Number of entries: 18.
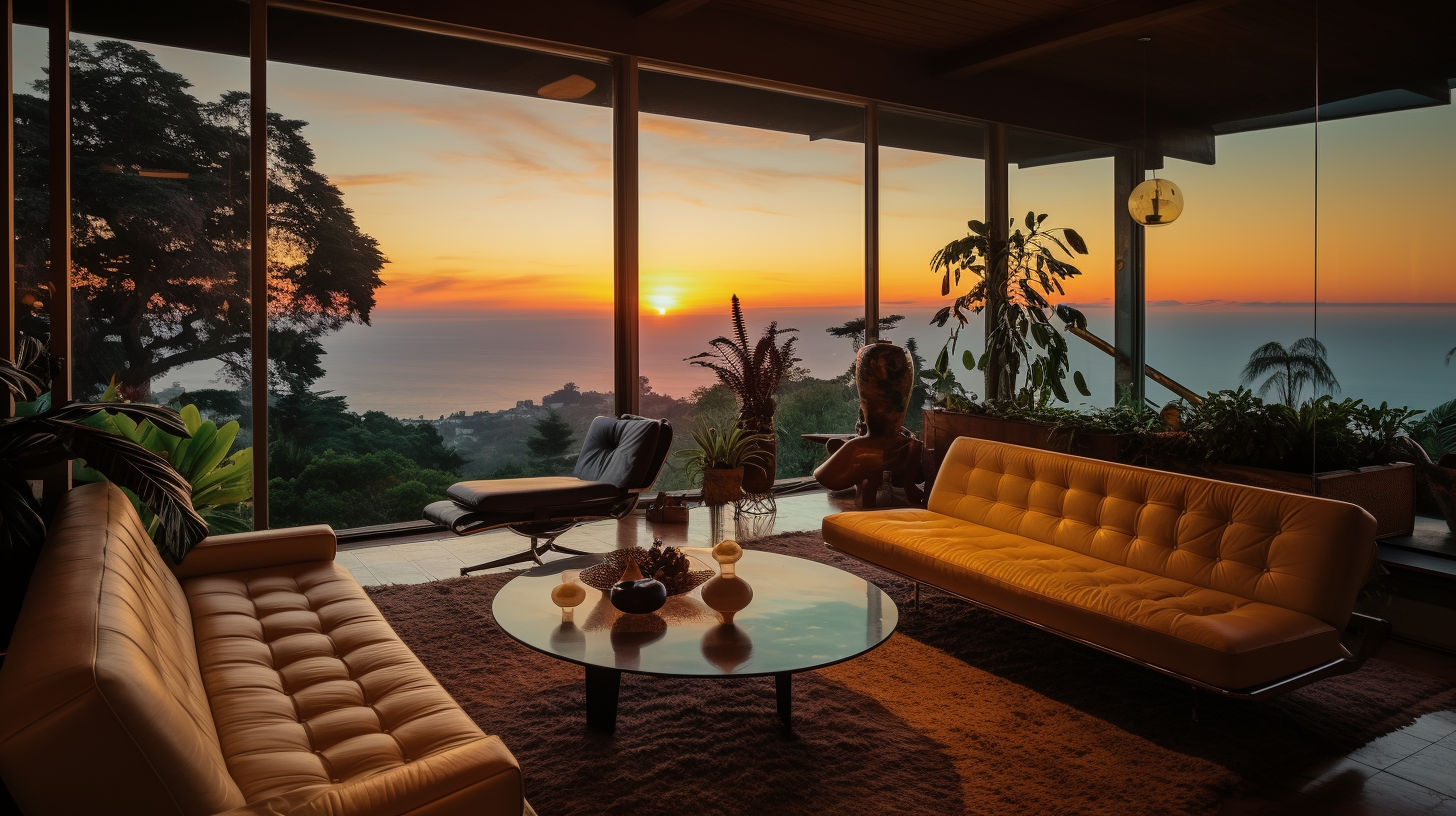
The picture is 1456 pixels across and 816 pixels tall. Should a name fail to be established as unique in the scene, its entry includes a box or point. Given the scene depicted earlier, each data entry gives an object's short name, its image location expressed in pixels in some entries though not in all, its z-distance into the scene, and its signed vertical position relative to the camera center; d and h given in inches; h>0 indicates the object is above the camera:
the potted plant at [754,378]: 253.6 +6.3
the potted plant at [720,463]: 238.7 -16.3
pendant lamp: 221.1 +49.1
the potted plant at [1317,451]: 160.2 -9.2
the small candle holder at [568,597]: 115.6 -24.6
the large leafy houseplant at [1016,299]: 279.3 +32.0
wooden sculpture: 243.4 -9.6
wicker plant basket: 238.2 -21.8
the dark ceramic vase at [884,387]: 244.7 +3.6
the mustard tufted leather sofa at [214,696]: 49.1 -23.5
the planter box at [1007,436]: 217.5 -8.9
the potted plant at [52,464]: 99.5 -8.9
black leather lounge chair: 177.3 -18.4
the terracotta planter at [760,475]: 250.4 -20.2
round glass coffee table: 100.7 -27.4
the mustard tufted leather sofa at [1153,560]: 107.0 -22.9
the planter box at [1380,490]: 158.7 -15.5
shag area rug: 96.7 -39.8
